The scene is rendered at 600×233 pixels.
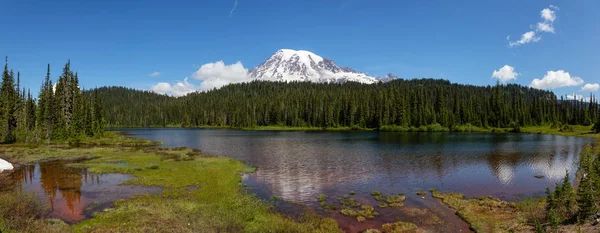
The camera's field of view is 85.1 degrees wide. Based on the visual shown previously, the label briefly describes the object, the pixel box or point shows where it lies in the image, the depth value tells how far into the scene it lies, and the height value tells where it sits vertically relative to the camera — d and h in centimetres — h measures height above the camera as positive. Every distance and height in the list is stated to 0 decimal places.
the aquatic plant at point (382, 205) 3128 -787
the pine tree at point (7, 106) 8969 +479
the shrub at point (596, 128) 13725 -187
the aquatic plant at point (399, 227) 2448 -797
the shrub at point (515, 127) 17200 -191
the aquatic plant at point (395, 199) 3300 -778
